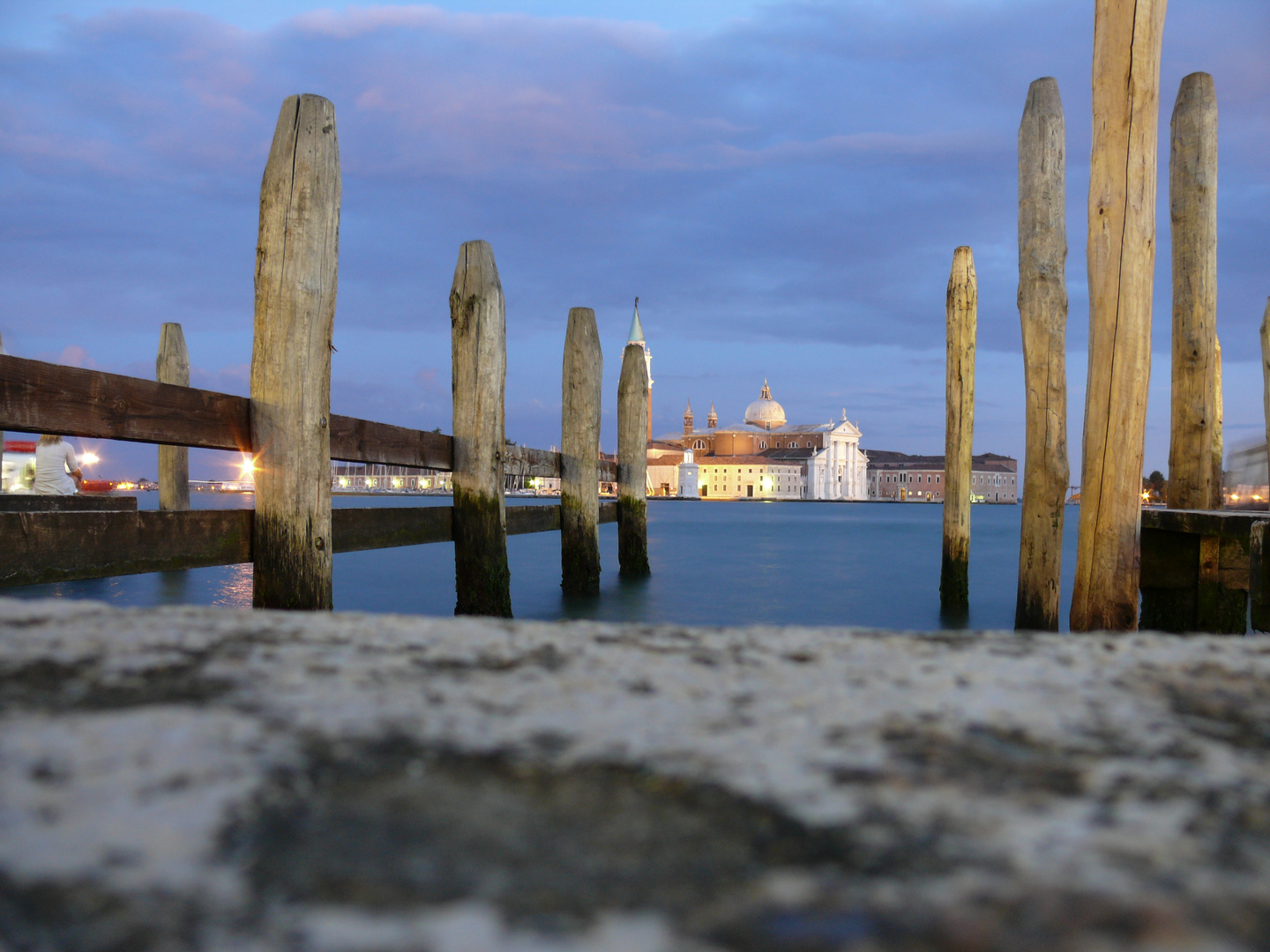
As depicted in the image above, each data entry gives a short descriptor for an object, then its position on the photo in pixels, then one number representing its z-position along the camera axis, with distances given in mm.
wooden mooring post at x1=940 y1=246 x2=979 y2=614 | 7277
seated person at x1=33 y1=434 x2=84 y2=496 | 7336
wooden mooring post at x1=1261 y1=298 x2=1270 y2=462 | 5449
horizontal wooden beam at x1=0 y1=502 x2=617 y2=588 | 2605
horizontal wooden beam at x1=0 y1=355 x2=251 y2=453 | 2408
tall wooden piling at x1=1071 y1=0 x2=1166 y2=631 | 3877
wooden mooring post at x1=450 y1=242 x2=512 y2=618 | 4844
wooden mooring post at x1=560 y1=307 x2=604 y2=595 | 6605
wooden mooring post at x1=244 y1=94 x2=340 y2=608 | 3238
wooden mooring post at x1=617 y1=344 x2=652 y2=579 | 7922
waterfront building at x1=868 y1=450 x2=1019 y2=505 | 95375
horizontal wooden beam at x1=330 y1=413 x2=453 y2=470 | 3842
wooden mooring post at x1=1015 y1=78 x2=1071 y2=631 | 4664
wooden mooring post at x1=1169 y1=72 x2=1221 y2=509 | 5176
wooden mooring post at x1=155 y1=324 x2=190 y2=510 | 7590
